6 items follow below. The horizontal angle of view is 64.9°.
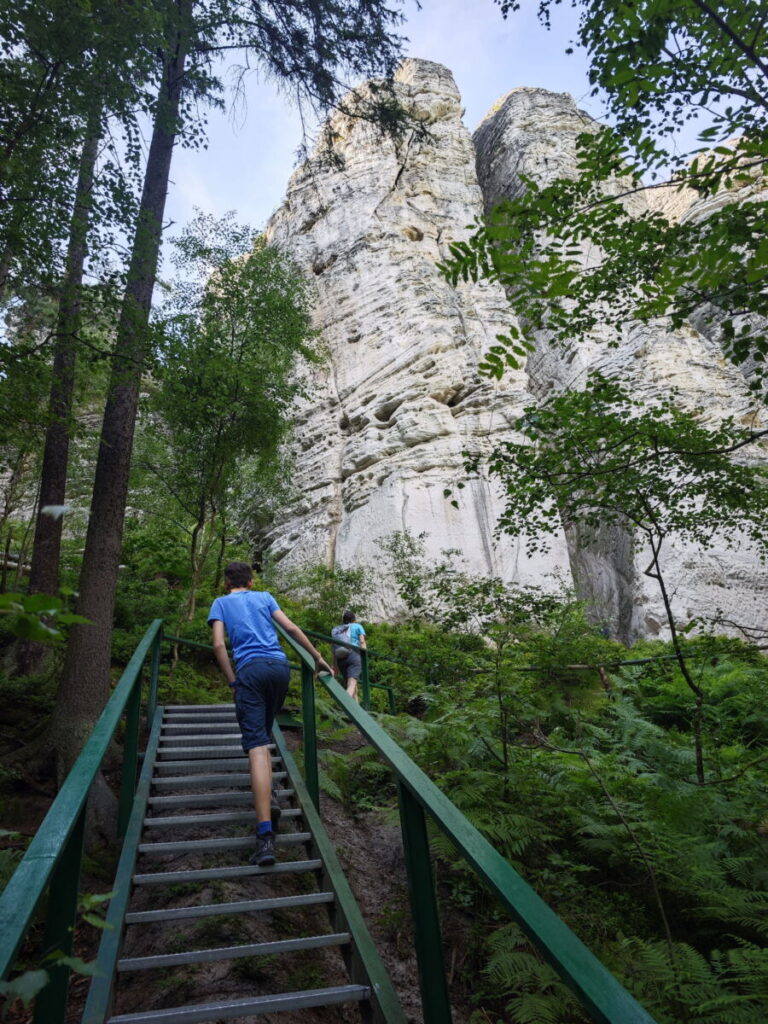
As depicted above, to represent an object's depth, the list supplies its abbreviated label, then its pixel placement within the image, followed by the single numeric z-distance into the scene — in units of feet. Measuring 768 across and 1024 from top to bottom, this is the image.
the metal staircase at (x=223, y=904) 7.51
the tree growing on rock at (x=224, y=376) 35.01
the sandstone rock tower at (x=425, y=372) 63.05
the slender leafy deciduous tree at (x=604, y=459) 16.10
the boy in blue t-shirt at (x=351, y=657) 25.52
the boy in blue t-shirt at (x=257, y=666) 11.62
